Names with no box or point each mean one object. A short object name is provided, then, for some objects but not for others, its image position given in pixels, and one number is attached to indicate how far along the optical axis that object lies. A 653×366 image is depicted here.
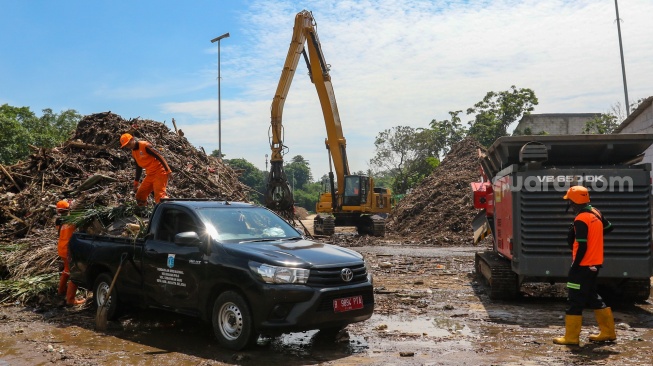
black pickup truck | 6.70
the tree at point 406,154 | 58.78
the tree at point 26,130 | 39.97
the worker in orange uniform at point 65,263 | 10.17
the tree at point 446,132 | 61.59
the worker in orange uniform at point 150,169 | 10.75
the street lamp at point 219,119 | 38.62
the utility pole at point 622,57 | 33.02
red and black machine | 9.30
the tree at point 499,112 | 55.31
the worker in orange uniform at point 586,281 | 7.39
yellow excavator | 26.47
